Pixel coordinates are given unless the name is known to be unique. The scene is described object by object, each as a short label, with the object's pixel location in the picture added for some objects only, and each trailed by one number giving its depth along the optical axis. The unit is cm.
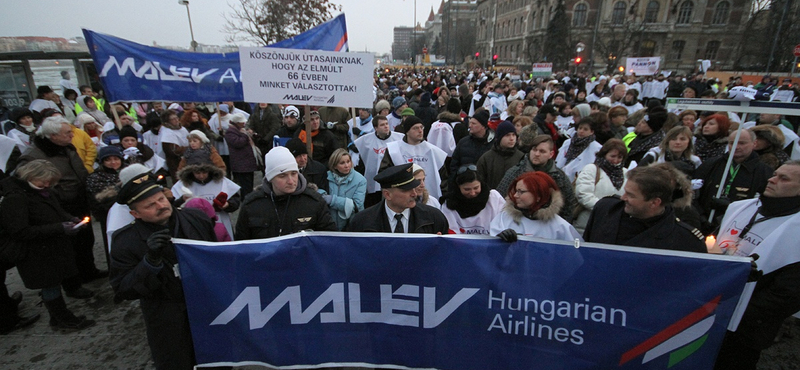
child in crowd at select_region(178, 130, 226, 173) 511
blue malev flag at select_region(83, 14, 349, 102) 506
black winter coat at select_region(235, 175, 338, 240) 298
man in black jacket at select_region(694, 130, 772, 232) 372
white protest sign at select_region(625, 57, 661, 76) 1898
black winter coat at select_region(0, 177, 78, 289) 331
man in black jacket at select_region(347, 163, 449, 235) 279
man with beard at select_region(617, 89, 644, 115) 992
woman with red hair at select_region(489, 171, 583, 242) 283
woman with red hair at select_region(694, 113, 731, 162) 455
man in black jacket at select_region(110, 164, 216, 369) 226
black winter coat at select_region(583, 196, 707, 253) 234
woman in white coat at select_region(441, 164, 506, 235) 335
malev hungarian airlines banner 213
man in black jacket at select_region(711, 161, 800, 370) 227
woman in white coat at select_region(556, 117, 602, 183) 509
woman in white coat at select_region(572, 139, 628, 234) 373
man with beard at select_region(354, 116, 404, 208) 566
